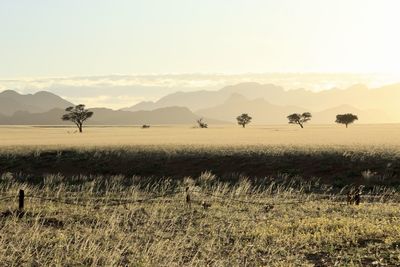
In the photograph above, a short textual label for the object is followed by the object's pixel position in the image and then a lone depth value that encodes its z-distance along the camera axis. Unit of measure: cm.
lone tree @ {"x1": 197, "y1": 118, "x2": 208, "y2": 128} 16302
